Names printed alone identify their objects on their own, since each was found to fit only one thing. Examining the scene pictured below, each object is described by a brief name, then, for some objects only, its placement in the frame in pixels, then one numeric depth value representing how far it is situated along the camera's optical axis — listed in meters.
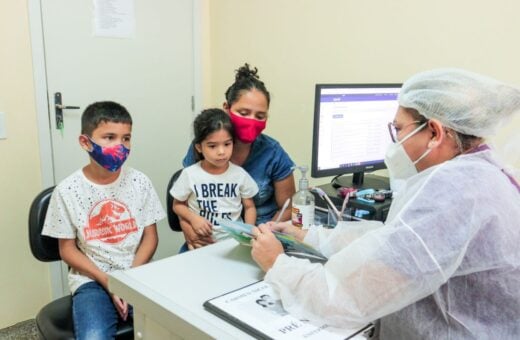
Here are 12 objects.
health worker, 0.78
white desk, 0.91
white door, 2.27
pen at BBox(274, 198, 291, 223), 1.63
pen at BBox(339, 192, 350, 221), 1.59
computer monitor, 1.65
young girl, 1.62
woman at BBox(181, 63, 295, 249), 1.66
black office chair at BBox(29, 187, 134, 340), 1.39
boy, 1.47
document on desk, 0.86
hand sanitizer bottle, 1.42
